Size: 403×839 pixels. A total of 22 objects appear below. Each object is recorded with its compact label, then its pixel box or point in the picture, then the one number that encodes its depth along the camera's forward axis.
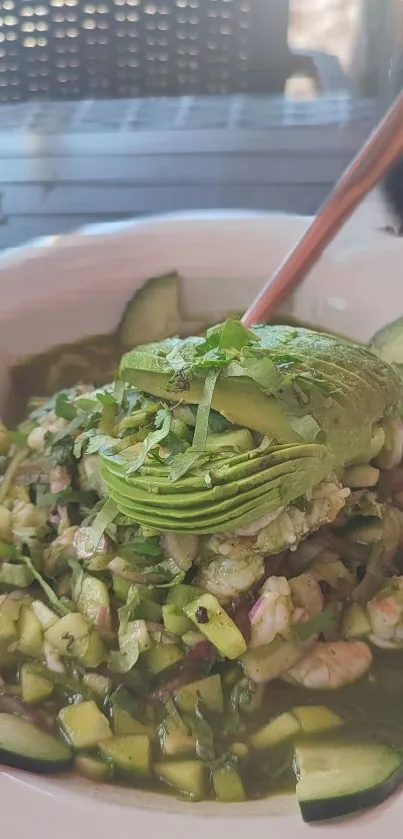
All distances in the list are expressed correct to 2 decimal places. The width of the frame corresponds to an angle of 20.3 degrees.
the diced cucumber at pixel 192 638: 0.34
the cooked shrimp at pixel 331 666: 0.35
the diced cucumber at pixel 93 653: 0.35
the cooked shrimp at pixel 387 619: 0.35
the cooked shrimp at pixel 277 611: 0.34
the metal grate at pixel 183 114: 0.66
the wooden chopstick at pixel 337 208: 0.39
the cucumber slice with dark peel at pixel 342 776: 0.30
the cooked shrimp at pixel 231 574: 0.34
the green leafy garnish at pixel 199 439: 0.33
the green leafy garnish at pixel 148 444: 0.34
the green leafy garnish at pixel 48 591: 0.36
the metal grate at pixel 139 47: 0.65
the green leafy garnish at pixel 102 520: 0.35
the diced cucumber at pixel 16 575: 0.37
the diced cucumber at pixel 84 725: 0.33
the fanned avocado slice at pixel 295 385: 0.33
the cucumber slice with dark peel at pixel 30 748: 0.32
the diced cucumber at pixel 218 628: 0.34
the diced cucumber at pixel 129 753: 0.33
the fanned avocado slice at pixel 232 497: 0.32
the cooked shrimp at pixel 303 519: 0.34
